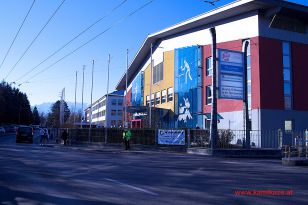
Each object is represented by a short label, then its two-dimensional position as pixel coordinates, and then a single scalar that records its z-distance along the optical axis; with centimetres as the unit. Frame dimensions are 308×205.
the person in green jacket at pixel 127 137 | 3319
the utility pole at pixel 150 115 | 5016
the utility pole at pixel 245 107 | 2973
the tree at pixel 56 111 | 13325
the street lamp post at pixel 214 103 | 2919
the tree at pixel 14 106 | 8994
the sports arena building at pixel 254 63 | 3925
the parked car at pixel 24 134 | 4550
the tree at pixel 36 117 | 15138
